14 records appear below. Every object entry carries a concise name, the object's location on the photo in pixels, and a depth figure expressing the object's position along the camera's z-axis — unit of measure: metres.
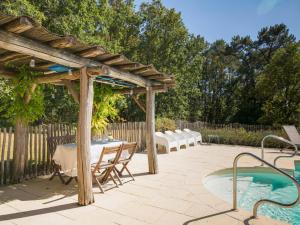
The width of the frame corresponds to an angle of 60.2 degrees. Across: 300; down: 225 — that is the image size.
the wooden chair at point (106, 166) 5.35
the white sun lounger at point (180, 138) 12.67
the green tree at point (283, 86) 21.36
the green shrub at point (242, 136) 14.49
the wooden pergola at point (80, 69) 3.72
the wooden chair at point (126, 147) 6.01
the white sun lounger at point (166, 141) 11.42
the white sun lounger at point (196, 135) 14.85
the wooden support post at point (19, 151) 6.23
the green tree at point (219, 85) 33.44
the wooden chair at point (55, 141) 7.15
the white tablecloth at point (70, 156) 5.74
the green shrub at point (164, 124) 14.59
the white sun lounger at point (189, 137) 13.81
